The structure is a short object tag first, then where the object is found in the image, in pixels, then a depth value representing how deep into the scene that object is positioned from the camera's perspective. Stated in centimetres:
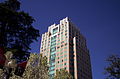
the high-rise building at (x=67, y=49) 6331
